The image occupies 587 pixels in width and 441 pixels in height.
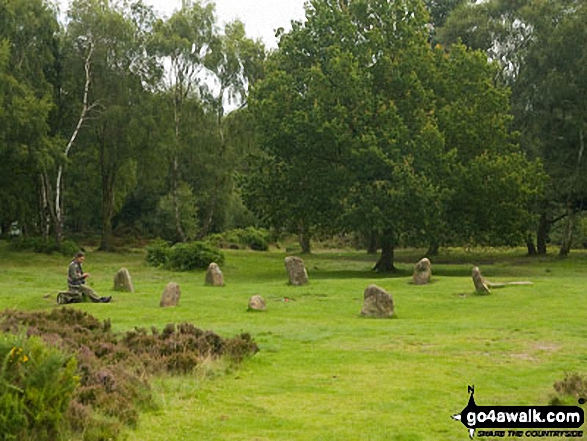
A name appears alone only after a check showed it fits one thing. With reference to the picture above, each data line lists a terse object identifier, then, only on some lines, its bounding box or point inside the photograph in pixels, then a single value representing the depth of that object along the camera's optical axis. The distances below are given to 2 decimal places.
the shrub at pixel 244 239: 63.42
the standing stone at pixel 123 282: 26.94
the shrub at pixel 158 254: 43.22
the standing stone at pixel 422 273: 28.59
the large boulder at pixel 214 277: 30.31
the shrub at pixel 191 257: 40.78
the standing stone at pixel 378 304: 19.97
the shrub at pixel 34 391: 7.45
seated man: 22.64
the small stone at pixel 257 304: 20.75
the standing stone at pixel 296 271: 29.16
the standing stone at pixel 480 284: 24.88
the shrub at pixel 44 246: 47.66
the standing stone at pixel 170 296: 21.72
